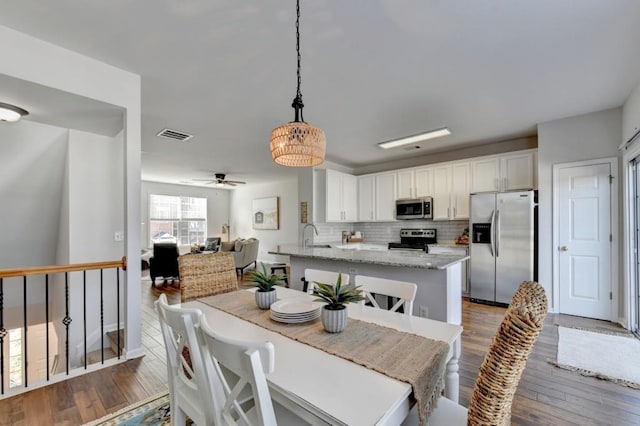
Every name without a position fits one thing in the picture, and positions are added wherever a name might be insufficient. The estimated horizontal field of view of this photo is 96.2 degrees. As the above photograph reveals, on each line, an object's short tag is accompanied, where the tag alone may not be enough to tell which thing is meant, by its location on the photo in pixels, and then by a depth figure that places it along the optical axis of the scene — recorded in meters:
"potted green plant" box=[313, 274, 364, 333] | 1.40
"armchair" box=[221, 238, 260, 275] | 6.93
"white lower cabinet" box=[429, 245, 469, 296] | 4.70
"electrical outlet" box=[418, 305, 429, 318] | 2.63
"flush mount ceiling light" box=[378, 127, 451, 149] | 4.24
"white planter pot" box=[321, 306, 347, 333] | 1.40
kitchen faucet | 5.64
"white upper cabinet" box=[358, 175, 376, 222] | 6.13
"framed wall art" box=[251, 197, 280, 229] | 9.00
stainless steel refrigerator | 4.07
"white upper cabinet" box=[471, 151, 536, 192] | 4.33
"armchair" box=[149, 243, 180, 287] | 5.98
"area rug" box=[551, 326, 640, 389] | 2.39
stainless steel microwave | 5.27
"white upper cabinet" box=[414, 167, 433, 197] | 5.34
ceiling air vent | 4.19
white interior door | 3.57
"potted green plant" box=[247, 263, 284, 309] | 1.81
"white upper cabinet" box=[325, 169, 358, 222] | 5.66
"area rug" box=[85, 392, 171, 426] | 1.87
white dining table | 0.85
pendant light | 1.82
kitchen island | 2.54
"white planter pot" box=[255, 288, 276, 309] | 1.81
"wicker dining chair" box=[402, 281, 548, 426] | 0.78
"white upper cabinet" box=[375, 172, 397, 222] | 5.81
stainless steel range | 5.28
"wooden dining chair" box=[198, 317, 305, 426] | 0.82
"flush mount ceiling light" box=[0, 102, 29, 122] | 2.68
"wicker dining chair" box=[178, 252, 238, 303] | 2.23
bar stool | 4.81
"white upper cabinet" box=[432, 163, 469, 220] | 4.94
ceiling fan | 6.95
